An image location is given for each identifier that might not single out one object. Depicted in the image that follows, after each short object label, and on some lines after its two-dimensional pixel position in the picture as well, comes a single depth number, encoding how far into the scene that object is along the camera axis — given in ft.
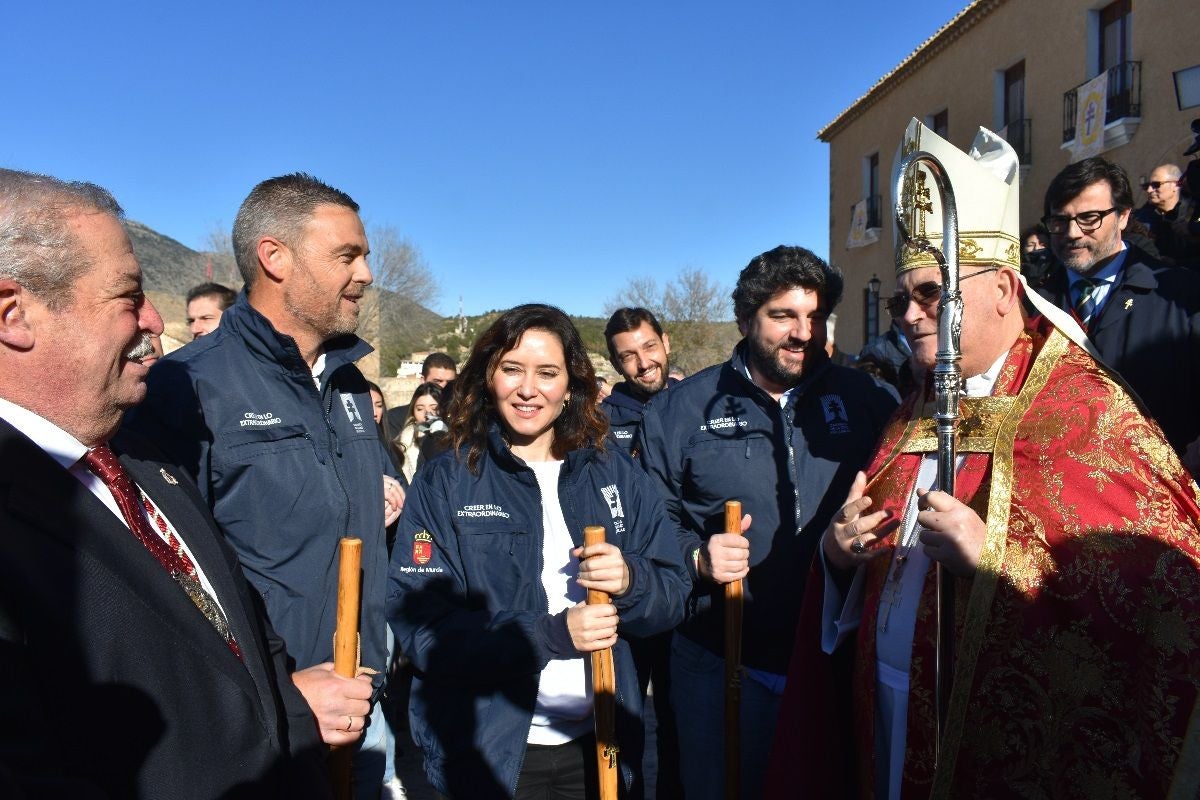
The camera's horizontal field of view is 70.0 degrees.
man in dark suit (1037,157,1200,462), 11.64
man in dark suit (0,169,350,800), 4.47
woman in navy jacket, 7.51
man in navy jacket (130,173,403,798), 8.76
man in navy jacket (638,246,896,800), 10.05
